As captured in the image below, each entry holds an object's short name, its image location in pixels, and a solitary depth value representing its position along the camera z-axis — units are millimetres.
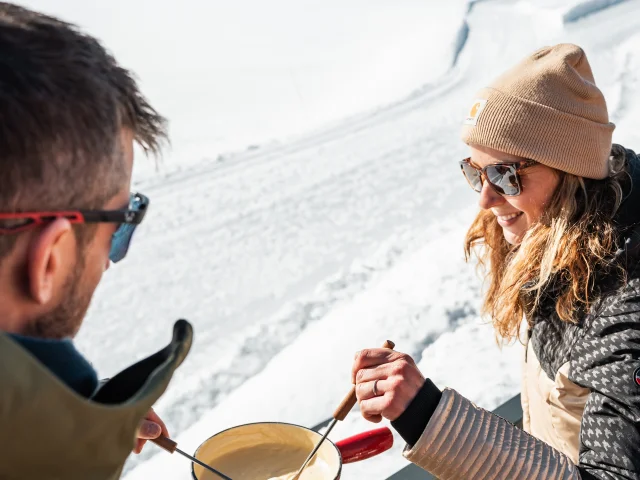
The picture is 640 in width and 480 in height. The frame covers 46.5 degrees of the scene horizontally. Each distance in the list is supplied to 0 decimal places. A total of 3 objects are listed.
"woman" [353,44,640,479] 1480
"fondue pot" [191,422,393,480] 1254
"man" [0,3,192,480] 766
